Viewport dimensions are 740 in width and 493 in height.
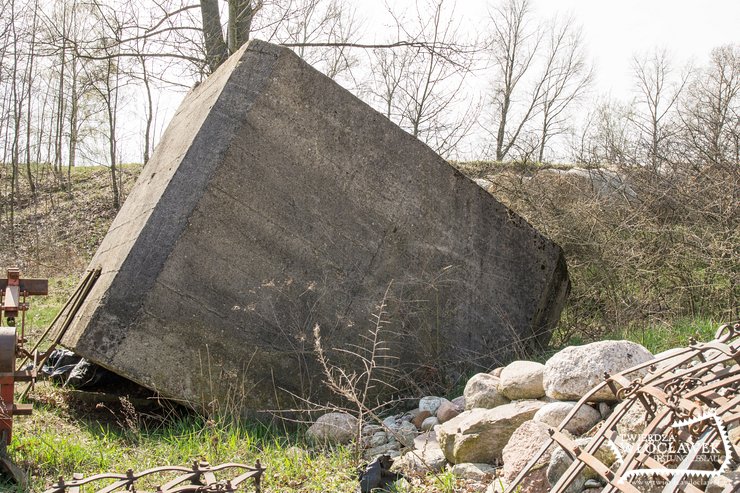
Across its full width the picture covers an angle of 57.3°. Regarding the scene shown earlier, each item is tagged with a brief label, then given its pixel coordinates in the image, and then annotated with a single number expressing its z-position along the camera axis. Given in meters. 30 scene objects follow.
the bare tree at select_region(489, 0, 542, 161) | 22.63
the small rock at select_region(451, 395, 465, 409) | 4.14
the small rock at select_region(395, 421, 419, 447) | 3.85
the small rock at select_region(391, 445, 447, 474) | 3.38
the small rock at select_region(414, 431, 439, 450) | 3.67
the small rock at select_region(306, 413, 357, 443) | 3.84
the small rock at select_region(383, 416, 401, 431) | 4.19
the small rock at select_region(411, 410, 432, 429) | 4.21
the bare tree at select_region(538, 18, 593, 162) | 24.19
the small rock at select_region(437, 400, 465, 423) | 3.98
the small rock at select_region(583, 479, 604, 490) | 2.57
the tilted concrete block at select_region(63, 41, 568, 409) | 4.10
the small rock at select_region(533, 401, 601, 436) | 3.14
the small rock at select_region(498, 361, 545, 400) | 3.64
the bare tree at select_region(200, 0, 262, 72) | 9.80
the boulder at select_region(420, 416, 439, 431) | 4.06
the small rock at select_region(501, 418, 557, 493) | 2.72
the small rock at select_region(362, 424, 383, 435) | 4.02
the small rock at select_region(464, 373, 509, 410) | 3.86
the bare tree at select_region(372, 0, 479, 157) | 9.96
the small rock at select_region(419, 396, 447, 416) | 4.28
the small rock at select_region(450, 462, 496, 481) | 3.13
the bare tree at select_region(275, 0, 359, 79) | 9.98
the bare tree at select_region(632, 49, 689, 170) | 6.70
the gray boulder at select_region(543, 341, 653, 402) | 3.17
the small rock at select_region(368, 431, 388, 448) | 3.92
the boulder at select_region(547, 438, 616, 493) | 2.61
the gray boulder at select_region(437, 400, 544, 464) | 3.29
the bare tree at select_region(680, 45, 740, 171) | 6.17
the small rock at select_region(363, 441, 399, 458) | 3.73
